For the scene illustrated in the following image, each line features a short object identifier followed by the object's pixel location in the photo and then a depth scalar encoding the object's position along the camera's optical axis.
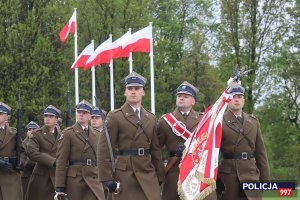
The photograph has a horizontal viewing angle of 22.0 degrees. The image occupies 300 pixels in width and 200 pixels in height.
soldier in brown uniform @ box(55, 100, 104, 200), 12.46
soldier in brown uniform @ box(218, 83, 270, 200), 10.75
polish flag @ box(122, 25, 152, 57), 24.47
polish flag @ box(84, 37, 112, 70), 26.25
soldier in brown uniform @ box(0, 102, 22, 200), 14.16
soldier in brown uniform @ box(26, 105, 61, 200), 14.48
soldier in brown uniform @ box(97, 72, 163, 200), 9.91
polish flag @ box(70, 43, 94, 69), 27.81
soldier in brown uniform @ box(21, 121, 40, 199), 15.83
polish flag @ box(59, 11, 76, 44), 28.65
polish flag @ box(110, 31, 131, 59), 25.30
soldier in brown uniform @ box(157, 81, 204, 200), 10.77
